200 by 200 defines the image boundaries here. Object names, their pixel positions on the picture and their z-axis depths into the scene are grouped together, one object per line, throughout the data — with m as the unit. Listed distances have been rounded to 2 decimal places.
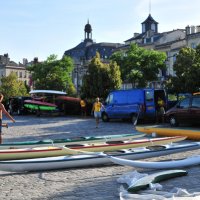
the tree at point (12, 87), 79.80
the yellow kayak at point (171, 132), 15.81
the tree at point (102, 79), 37.59
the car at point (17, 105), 39.94
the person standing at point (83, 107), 34.47
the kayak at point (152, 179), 7.73
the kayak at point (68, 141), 12.94
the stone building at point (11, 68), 120.12
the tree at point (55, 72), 59.67
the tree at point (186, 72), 30.30
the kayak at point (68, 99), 37.17
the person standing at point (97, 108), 22.92
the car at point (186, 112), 21.30
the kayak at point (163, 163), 9.60
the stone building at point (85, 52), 112.56
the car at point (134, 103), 25.17
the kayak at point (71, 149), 10.80
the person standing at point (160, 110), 25.30
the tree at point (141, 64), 56.44
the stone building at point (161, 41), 75.03
